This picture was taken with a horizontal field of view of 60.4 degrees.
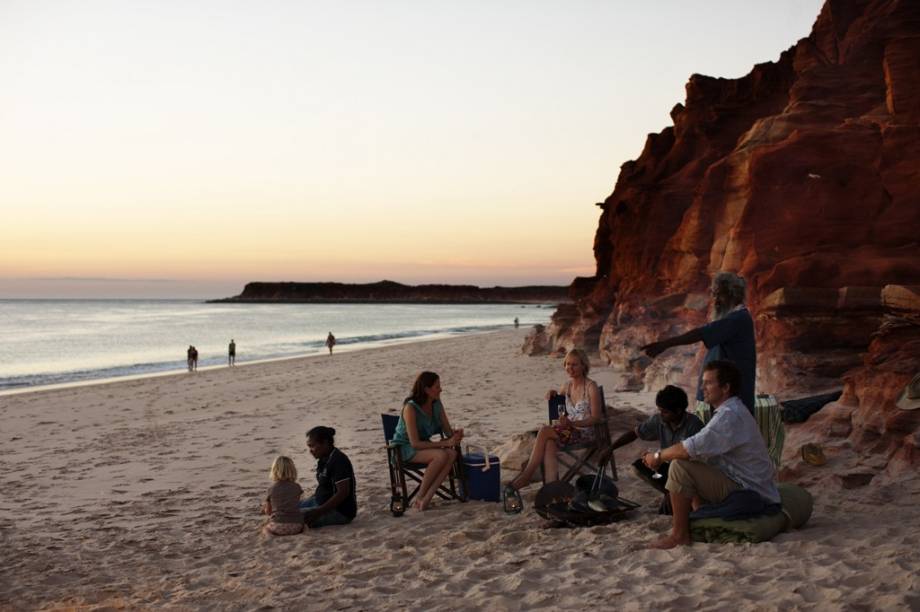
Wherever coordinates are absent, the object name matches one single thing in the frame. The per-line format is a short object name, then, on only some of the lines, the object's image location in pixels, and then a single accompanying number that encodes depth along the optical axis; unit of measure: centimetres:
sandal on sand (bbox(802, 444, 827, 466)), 686
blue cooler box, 699
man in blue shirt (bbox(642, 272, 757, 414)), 548
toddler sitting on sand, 629
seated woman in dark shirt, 646
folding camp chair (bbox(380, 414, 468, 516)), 672
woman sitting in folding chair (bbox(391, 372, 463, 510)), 685
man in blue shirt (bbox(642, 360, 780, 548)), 485
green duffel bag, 494
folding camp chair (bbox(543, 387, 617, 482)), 664
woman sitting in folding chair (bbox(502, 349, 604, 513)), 689
